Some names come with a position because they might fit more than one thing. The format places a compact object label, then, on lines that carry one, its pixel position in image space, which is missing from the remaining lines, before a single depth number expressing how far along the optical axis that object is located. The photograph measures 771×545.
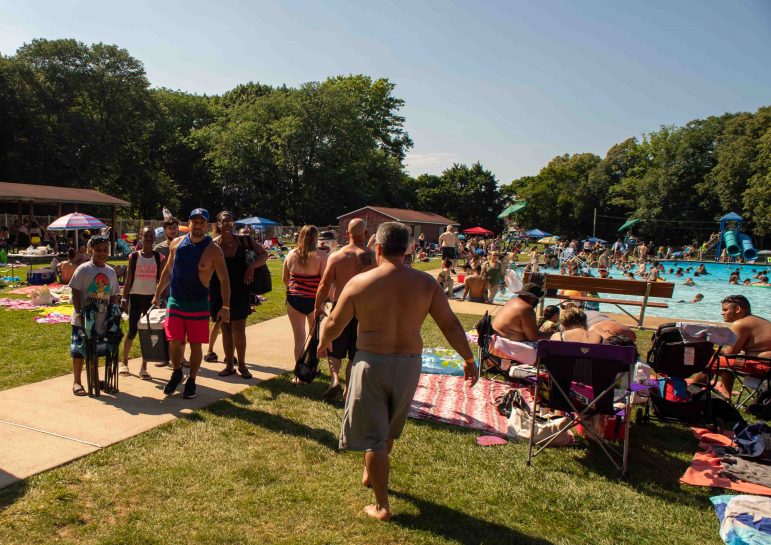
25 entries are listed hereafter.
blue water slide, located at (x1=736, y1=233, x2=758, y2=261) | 35.97
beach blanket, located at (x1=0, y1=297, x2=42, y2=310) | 9.98
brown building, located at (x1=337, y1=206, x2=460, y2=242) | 43.46
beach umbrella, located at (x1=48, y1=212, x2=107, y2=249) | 16.81
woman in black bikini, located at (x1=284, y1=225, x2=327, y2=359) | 5.91
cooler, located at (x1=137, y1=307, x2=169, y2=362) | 5.73
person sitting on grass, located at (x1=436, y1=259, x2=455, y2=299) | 13.77
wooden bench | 9.95
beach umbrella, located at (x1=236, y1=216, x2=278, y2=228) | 35.81
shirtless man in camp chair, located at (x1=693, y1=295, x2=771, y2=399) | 5.67
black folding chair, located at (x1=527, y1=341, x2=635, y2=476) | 4.12
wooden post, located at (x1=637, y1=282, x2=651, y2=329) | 9.94
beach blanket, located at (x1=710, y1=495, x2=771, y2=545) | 3.15
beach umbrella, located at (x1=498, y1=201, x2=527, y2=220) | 40.65
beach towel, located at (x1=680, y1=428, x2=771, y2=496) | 3.95
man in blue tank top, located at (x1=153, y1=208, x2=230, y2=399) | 5.05
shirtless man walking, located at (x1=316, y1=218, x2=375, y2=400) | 5.11
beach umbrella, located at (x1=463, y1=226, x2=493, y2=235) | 48.00
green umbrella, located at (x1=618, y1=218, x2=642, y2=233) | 47.56
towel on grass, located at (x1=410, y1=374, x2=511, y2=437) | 5.14
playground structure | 36.19
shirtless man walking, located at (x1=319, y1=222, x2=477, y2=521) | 3.16
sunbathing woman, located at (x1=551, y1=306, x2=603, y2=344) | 5.26
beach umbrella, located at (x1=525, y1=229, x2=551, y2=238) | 45.02
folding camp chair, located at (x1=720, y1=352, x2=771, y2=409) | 5.38
